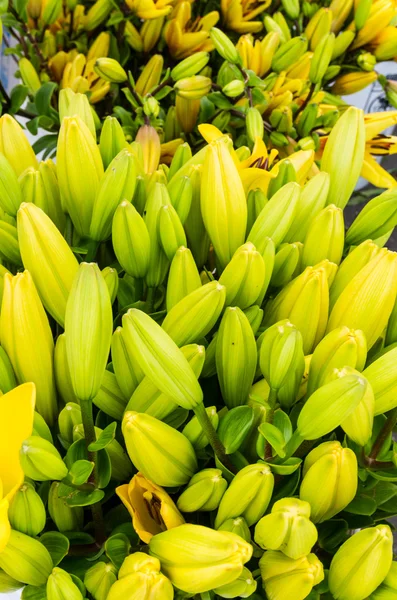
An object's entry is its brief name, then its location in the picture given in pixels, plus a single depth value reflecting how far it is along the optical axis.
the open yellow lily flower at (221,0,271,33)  0.54
